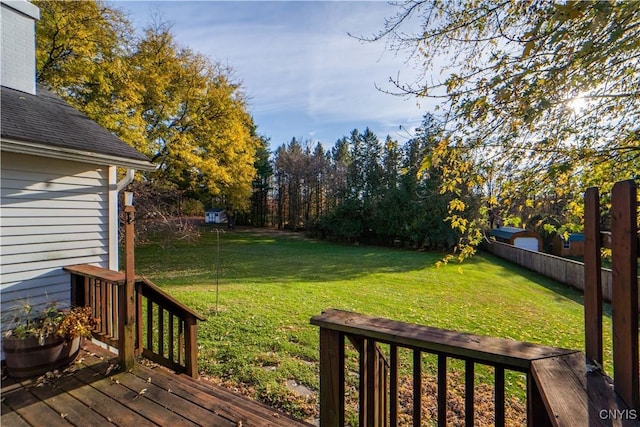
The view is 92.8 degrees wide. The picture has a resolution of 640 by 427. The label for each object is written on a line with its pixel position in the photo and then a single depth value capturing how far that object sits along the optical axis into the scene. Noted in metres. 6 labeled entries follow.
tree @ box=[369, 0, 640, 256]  1.95
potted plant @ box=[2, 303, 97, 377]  2.85
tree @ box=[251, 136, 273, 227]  27.55
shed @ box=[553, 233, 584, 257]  18.38
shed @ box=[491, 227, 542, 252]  17.80
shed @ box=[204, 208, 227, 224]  31.83
